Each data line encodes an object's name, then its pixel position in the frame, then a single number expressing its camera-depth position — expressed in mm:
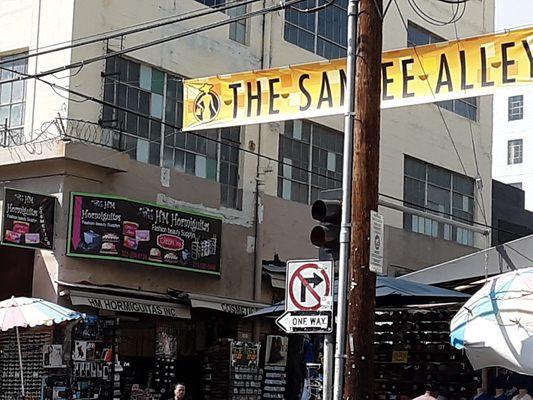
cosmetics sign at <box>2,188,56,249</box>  18391
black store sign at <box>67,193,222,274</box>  19219
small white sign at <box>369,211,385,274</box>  10125
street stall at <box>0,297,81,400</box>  18453
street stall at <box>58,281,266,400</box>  18938
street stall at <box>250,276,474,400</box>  15594
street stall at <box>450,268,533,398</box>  10602
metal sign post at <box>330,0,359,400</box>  9977
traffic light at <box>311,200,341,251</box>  10359
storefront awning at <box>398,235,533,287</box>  14969
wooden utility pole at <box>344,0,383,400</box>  9859
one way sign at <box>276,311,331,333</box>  10211
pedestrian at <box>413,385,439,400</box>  13047
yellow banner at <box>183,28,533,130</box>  10883
